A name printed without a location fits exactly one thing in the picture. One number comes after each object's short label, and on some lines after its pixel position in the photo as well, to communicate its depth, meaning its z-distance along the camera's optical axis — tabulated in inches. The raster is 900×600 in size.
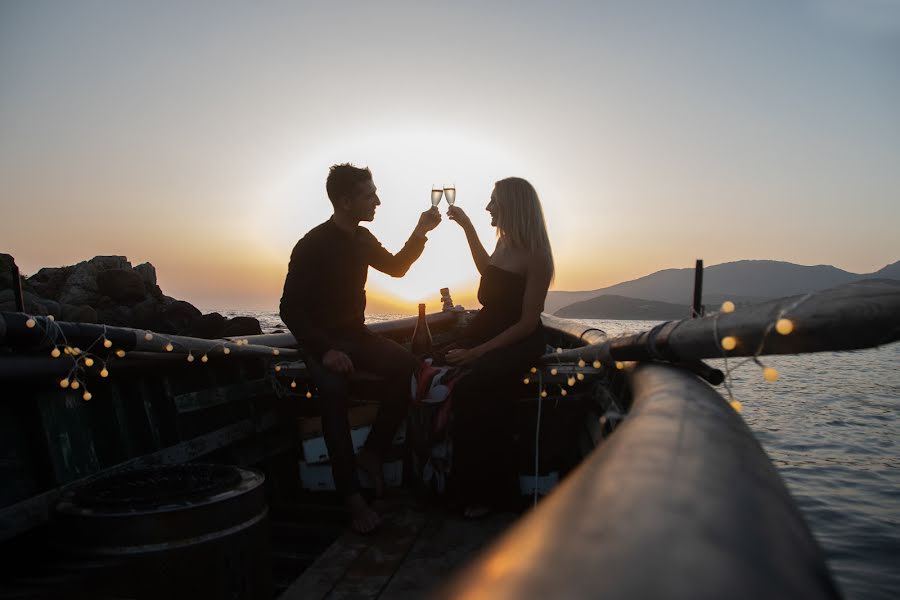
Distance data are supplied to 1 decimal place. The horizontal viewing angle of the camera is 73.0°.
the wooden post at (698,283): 208.6
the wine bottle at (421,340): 190.4
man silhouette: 148.6
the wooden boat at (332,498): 20.0
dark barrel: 79.4
